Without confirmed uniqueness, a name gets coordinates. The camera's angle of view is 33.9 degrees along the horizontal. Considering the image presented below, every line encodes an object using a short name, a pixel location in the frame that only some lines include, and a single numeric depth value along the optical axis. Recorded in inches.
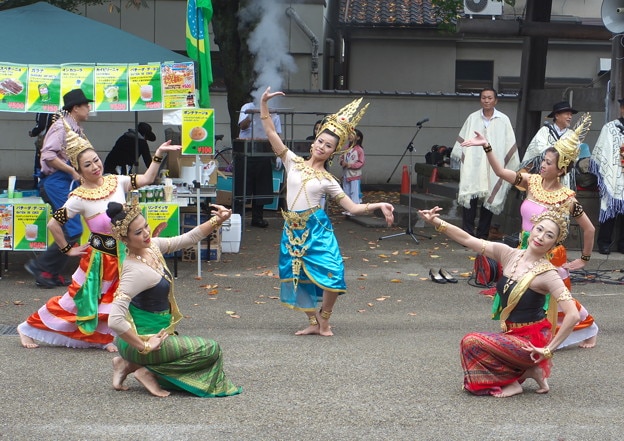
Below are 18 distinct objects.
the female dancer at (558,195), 292.8
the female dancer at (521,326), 231.8
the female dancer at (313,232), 295.1
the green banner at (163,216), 378.3
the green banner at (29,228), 385.1
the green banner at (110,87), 414.6
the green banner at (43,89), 406.6
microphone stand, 504.8
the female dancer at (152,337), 224.4
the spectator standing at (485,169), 489.7
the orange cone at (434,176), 645.9
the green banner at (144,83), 417.4
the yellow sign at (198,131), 399.2
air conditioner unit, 533.3
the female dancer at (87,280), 282.0
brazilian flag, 442.3
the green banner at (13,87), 402.6
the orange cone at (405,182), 614.6
